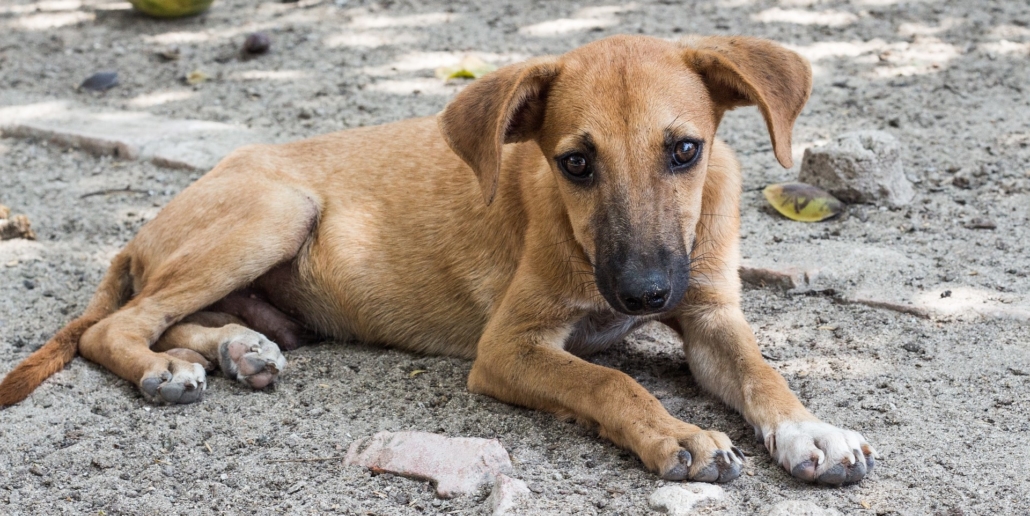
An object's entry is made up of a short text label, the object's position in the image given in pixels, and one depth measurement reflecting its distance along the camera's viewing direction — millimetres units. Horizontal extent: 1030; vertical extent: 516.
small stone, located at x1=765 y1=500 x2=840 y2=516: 2996
